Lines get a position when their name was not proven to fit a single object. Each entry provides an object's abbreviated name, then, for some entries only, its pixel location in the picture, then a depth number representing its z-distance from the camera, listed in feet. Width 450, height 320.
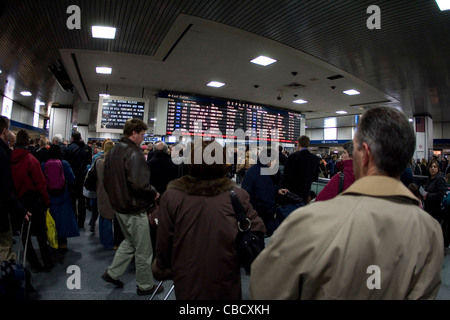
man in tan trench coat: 2.22
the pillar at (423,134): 34.27
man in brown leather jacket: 8.09
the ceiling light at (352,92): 24.98
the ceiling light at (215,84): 23.91
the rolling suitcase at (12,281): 6.12
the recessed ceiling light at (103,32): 13.79
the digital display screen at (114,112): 23.81
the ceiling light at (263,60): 17.87
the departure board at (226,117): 27.02
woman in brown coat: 4.58
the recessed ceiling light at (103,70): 20.67
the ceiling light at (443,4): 10.41
